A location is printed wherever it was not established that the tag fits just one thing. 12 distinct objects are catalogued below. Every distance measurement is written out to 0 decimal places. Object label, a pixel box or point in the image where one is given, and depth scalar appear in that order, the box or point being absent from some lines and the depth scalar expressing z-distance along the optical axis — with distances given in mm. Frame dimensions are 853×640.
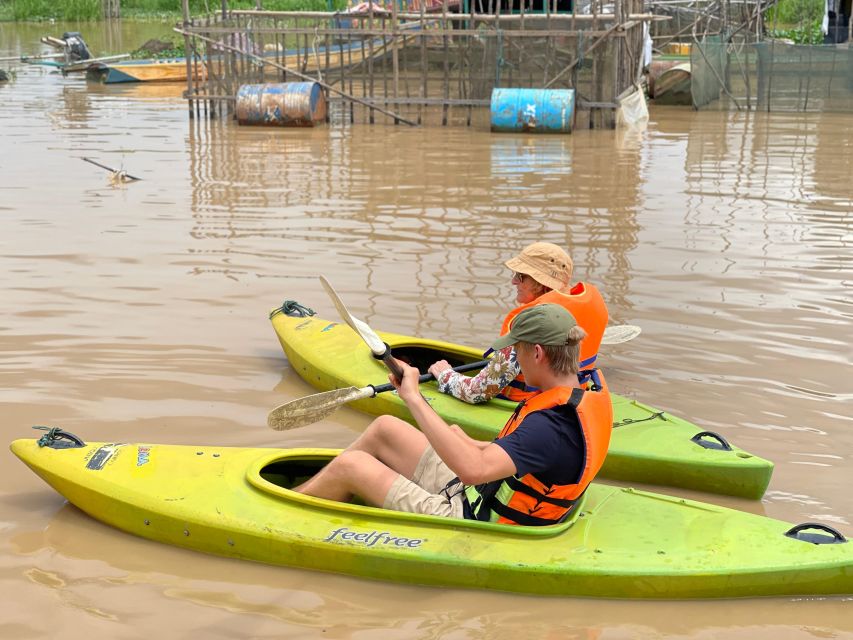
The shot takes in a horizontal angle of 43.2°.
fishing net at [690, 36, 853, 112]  19406
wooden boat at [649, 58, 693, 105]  21188
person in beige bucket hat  4941
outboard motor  27781
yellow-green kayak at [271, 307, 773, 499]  4891
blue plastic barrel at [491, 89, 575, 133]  16609
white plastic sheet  17797
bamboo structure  17156
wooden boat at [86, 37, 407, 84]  25031
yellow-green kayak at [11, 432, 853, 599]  3965
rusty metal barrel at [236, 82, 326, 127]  17438
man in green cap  3672
